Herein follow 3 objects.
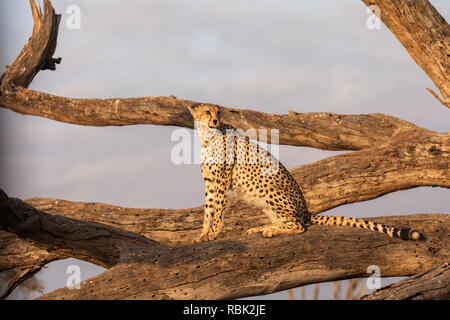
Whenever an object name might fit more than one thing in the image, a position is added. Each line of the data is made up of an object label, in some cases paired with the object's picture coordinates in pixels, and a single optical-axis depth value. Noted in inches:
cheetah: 369.7
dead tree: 343.3
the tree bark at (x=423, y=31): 420.4
